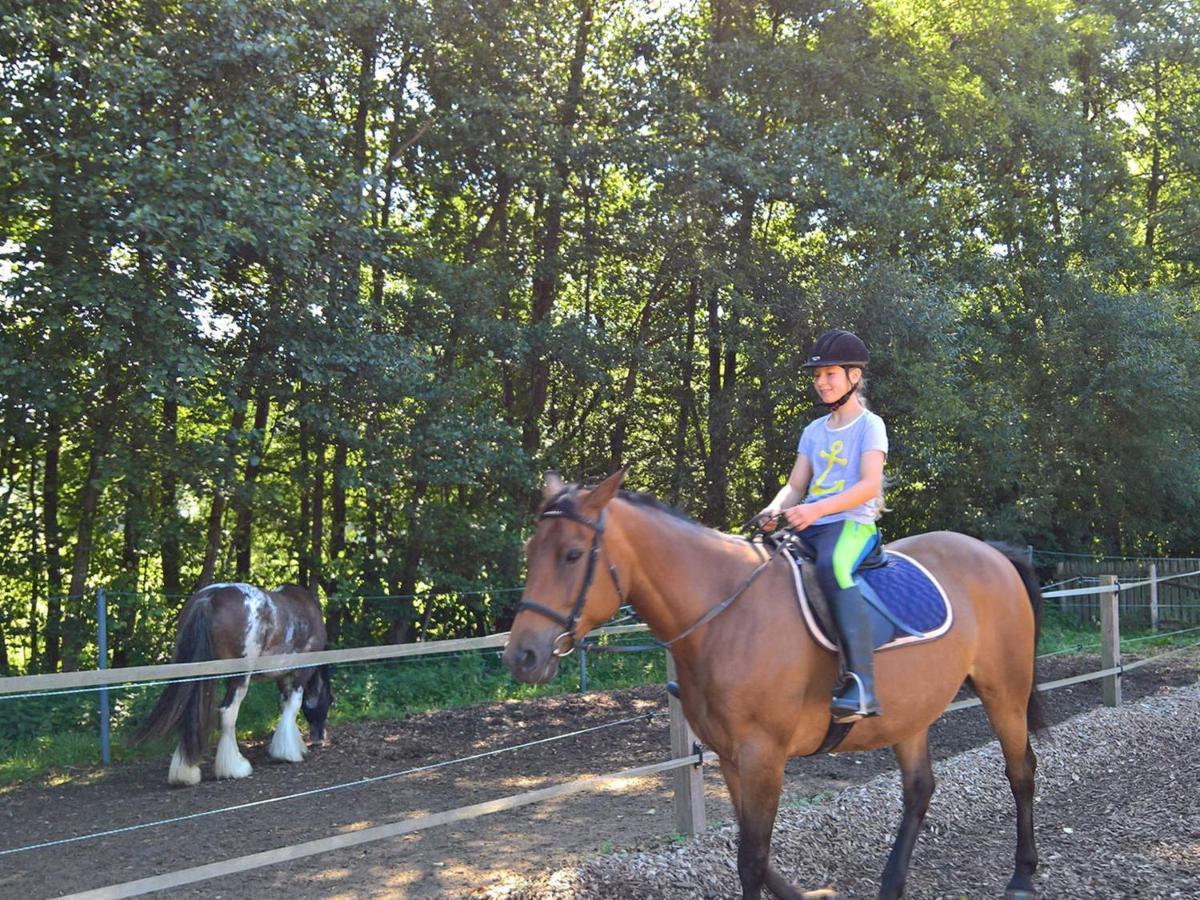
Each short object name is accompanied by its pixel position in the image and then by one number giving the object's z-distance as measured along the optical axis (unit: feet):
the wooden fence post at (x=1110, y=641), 30.30
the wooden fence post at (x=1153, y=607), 43.01
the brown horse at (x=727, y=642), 11.73
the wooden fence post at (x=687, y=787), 17.60
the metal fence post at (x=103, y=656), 27.99
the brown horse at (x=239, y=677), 24.41
